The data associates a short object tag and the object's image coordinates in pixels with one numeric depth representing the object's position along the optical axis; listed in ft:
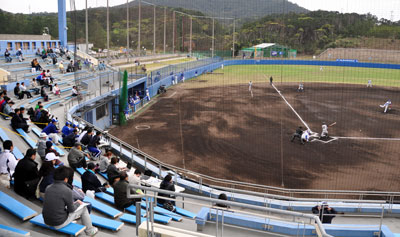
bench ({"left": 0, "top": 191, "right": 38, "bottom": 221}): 18.25
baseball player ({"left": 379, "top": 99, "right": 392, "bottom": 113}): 88.38
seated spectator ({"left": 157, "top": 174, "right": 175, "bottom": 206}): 25.79
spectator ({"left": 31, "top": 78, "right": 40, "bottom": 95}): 64.59
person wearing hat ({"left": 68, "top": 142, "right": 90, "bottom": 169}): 30.66
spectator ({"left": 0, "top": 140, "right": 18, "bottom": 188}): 23.36
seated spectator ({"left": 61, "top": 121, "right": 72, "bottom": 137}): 40.01
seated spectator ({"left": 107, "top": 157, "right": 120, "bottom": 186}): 27.84
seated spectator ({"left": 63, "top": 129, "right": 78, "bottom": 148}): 37.17
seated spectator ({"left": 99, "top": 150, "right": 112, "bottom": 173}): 32.99
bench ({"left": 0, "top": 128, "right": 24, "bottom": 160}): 30.19
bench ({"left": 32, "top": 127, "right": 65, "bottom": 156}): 34.71
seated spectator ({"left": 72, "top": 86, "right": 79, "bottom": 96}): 67.31
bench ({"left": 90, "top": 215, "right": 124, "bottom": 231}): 18.63
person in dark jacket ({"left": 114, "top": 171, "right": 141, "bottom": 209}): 22.18
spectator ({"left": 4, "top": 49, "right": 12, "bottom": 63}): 78.62
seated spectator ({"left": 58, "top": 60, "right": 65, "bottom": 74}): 85.49
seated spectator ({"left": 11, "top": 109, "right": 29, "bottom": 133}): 38.78
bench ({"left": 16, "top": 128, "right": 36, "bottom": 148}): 35.08
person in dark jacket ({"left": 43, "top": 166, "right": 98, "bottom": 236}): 16.29
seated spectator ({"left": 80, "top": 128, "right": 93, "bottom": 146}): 37.60
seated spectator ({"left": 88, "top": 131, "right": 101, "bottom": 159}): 36.91
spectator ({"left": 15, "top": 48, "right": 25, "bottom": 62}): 82.17
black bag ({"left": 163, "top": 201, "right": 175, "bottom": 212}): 25.34
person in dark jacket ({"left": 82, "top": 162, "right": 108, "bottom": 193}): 24.57
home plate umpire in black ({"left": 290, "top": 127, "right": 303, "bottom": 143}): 60.54
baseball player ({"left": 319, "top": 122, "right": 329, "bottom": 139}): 63.00
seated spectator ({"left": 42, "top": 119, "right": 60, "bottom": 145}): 37.93
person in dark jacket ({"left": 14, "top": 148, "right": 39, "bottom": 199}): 20.77
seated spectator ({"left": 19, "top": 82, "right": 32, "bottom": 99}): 59.88
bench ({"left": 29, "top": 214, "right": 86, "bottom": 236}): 16.82
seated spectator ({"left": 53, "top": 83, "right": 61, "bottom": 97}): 66.23
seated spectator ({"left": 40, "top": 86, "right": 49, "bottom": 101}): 61.16
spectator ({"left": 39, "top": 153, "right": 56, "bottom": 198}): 20.58
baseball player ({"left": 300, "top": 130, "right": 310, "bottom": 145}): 59.31
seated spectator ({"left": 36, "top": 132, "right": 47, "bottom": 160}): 31.25
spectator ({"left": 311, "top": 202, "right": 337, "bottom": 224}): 26.30
